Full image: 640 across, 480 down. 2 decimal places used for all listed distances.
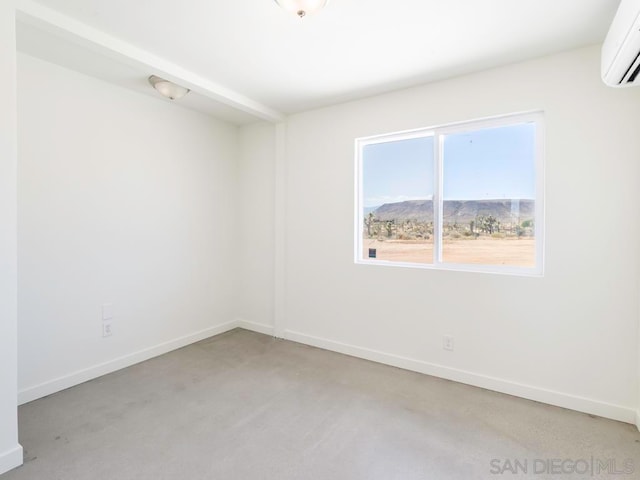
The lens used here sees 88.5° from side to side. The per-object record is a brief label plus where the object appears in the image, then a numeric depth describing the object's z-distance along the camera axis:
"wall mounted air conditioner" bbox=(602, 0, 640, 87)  1.50
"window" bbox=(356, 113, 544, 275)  2.55
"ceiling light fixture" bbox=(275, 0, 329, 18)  1.76
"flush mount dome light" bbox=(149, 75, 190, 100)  2.74
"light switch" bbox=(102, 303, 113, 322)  2.88
